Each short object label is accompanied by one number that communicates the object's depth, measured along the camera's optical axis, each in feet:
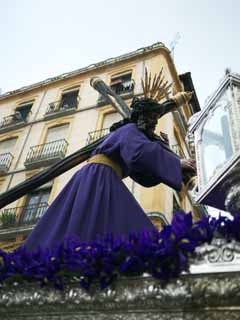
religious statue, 5.82
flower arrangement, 3.76
